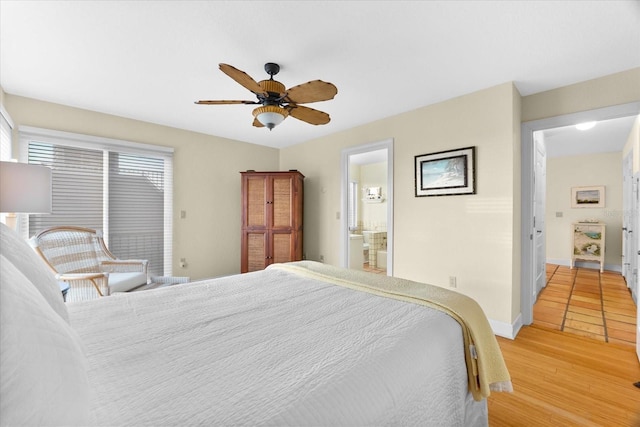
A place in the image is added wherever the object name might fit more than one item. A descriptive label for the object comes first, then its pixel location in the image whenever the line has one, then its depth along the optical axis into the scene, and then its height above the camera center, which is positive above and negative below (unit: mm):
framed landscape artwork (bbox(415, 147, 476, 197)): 2973 +473
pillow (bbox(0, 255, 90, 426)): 415 -264
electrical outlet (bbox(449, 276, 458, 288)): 3079 -758
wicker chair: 2387 -514
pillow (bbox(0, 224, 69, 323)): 783 -158
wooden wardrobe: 4484 -80
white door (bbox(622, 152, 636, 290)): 3870 -113
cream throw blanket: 1271 -533
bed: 529 -478
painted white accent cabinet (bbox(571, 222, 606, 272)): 5520 -556
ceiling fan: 1999 +928
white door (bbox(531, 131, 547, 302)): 3490 +4
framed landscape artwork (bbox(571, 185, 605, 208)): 5754 +374
